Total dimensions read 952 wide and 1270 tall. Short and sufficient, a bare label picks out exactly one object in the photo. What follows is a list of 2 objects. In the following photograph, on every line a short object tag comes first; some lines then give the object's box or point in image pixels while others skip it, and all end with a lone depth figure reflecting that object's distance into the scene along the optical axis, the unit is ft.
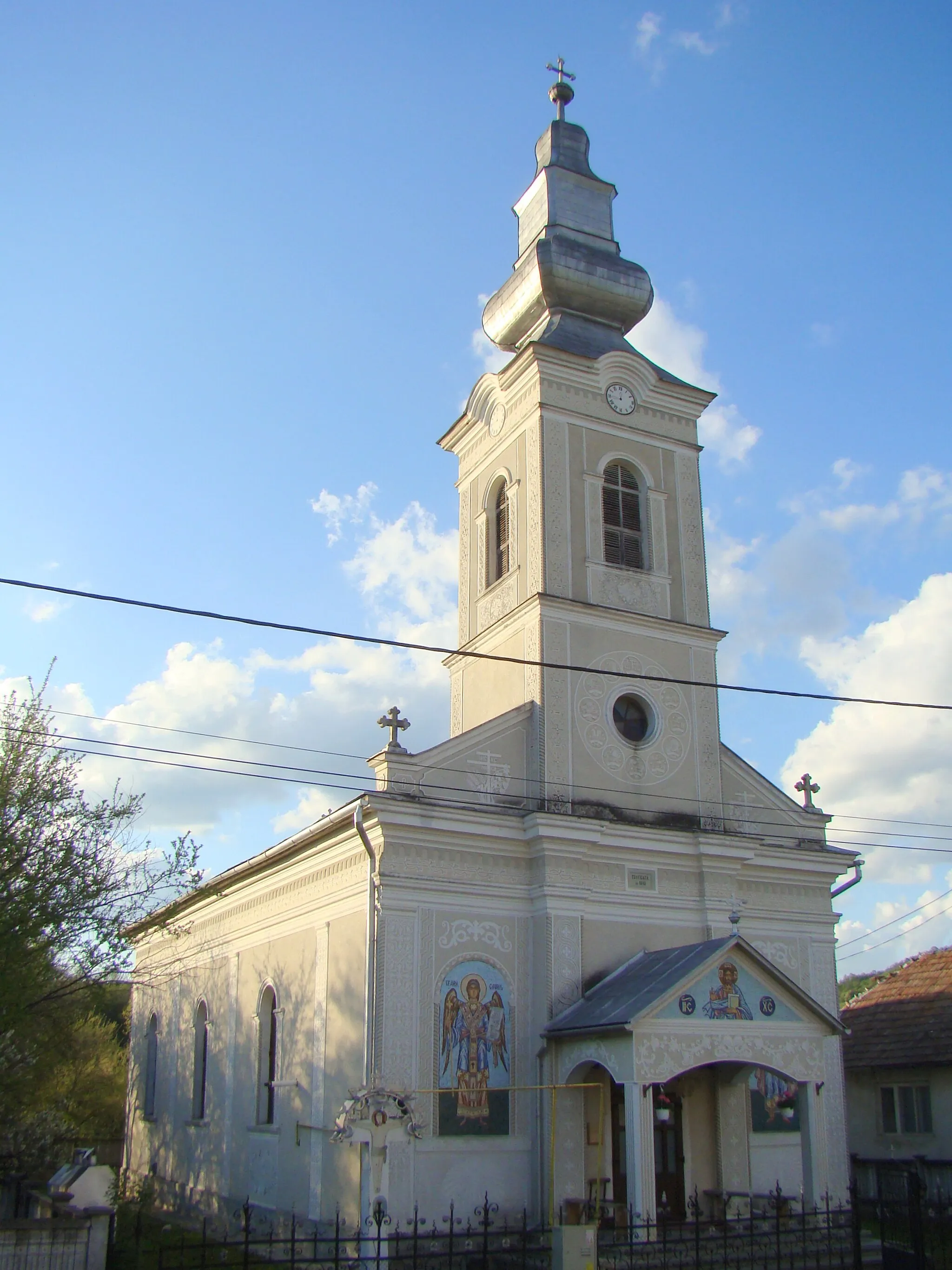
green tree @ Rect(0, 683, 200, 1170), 55.52
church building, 54.39
